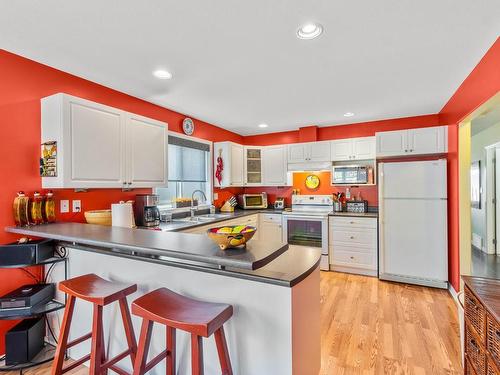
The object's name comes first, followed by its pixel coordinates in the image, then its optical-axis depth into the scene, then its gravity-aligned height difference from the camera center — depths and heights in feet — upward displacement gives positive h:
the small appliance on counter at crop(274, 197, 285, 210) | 15.94 -1.11
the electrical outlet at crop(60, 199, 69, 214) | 7.58 -0.54
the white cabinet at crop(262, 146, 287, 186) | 15.35 +1.28
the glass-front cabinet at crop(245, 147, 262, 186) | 15.78 +1.32
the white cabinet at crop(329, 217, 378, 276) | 12.12 -2.90
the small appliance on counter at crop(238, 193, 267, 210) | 15.78 -0.90
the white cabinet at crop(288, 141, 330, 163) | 14.01 +1.97
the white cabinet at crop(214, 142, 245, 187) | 14.23 +1.42
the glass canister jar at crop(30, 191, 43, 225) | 6.77 -0.57
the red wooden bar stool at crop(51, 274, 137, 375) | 4.82 -2.52
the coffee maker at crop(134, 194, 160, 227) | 9.39 -0.88
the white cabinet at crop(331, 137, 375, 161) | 12.98 +1.97
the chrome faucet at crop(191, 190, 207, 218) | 11.72 -0.72
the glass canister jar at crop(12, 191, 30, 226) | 6.51 -0.55
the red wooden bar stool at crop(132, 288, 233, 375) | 3.73 -2.01
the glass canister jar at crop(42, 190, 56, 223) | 7.05 -0.56
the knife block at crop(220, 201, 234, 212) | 14.66 -1.23
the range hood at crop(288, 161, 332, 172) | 14.10 +1.14
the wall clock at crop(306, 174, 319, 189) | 15.28 +0.31
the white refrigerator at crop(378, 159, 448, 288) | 10.50 -1.61
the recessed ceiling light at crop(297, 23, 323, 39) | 5.56 +3.53
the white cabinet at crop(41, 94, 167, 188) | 6.68 +1.33
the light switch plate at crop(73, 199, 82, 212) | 7.87 -0.54
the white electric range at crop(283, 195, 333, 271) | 13.05 -1.98
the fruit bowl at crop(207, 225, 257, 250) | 4.18 -0.81
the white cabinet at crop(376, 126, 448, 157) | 10.61 +1.93
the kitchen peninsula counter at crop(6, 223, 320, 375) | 3.99 -1.85
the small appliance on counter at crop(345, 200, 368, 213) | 13.44 -1.09
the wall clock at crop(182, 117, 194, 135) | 12.20 +3.02
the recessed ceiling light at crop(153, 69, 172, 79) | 7.64 +3.52
